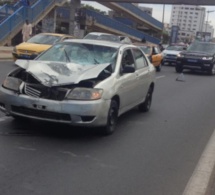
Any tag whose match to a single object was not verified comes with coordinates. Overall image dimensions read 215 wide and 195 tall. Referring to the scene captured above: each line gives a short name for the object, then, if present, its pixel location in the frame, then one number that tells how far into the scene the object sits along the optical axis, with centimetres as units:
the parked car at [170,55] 3199
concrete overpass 3659
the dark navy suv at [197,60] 2447
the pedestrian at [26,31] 2541
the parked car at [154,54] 2381
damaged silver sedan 668
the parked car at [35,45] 1823
